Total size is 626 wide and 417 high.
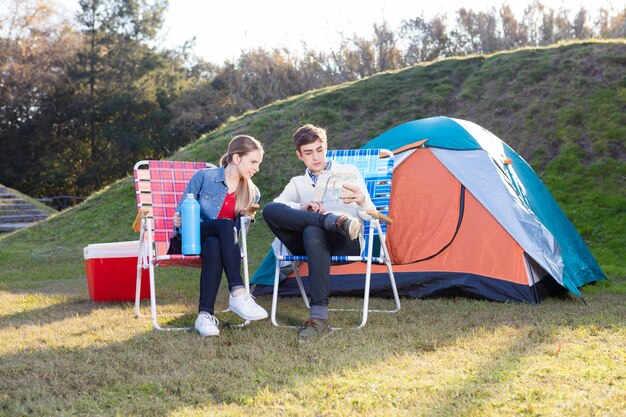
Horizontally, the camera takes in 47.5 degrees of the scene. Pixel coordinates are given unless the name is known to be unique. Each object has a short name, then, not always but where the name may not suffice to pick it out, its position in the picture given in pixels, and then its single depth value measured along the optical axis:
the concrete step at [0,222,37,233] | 14.21
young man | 3.43
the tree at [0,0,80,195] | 21.20
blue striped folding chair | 3.98
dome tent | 4.33
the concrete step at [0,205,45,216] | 15.57
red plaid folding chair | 3.90
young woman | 3.48
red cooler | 4.52
